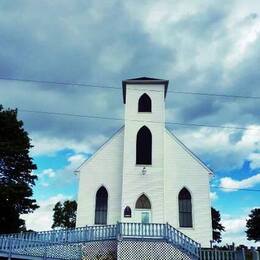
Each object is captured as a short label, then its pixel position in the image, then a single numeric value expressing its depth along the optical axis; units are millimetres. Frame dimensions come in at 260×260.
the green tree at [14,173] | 25469
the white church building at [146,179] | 22516
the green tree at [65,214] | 52312
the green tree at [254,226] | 58456
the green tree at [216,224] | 56197
